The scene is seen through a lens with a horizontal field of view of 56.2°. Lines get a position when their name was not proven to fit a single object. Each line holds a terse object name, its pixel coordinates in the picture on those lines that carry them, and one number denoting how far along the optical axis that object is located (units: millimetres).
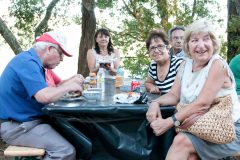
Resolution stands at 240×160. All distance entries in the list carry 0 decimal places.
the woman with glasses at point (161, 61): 2123
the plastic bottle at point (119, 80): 2164
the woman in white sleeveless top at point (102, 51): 3198
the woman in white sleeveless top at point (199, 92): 1459
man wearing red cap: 1546
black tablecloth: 1546
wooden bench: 1529
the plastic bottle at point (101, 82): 1906
